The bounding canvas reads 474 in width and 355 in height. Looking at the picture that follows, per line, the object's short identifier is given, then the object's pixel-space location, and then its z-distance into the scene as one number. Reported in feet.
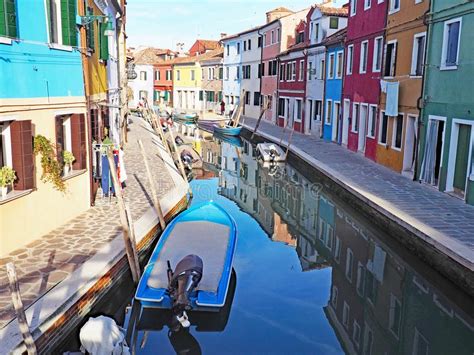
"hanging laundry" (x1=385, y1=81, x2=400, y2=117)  56.95
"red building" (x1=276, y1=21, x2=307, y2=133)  103.60
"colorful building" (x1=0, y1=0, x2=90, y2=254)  28.19
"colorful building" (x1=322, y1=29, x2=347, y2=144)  82.89
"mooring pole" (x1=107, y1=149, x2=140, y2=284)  28.22
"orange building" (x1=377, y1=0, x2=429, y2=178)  52.60
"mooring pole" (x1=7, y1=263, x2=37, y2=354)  17.84
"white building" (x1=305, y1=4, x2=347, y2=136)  92.68
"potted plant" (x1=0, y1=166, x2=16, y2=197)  27.89
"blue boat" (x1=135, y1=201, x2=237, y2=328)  25.27
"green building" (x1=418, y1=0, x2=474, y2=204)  41.60
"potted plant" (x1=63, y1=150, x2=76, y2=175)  35.50
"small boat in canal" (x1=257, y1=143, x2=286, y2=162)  79.41
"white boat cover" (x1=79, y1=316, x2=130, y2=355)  19.45
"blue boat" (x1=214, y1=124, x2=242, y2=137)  111.34
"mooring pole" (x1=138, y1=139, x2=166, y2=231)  37.42
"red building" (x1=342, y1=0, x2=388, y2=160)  65.62
